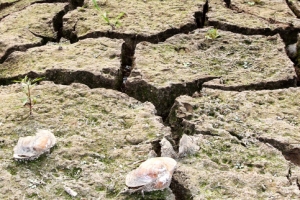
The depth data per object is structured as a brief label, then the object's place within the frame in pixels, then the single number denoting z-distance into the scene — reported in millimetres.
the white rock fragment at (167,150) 1821
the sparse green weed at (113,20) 2276
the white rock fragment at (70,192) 1752
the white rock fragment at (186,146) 1824
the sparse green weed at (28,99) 1912
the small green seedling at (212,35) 2207
